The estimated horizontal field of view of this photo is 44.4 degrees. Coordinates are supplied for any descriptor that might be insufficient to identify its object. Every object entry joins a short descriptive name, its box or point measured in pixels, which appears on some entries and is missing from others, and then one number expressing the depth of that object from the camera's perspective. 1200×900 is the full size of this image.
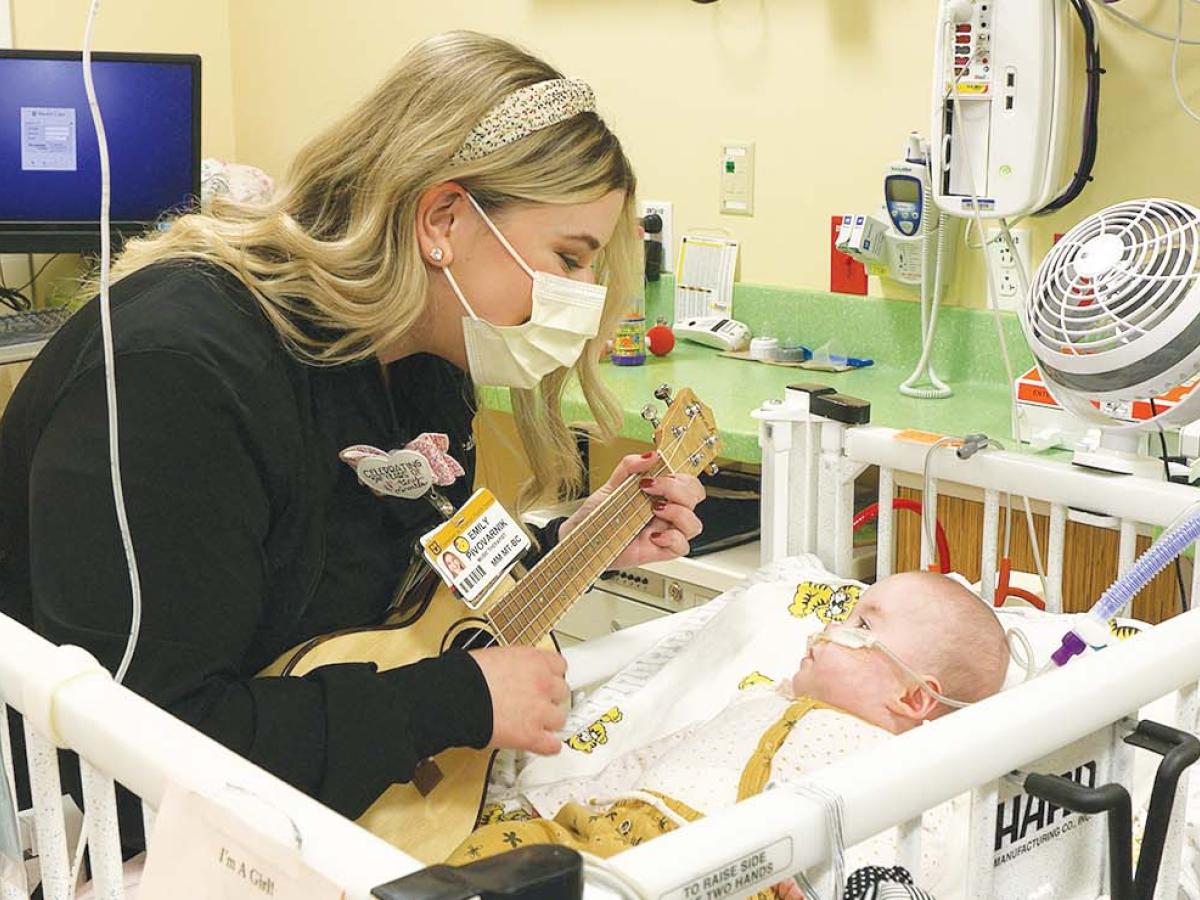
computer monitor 3.12
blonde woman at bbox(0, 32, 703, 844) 1.16
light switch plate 2.76
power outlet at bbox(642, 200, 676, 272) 2.93
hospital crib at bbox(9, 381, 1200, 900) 0.75
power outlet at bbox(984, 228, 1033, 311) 2.38
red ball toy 2.75
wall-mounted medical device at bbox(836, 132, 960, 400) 2.43
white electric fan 1.35
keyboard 2.88
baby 1.23
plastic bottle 2.67
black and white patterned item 0.88
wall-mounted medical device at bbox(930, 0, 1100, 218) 2.22
